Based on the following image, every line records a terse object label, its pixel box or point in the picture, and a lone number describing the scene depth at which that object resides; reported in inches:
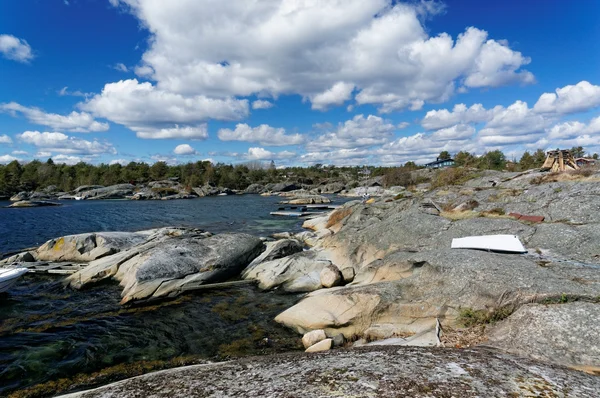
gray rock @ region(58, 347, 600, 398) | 216.8
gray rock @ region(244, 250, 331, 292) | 723.9
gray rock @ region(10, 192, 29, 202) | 3853.3
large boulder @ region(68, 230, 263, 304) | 687.7
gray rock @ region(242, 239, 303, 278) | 861.9
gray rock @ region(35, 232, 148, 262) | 957.2
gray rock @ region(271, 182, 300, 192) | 5708.7
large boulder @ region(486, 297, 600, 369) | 294.7
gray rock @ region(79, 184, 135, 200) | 4439.0
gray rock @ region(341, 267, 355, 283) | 699.4
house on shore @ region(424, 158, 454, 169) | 5679.1
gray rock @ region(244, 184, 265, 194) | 5831.7
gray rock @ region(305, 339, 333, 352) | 432.8
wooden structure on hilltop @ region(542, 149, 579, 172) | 1393.2
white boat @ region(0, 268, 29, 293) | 696.4
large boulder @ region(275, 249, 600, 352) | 404.2
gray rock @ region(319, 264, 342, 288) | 684.1
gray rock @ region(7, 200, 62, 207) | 3105.8
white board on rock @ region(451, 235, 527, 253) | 547.2
